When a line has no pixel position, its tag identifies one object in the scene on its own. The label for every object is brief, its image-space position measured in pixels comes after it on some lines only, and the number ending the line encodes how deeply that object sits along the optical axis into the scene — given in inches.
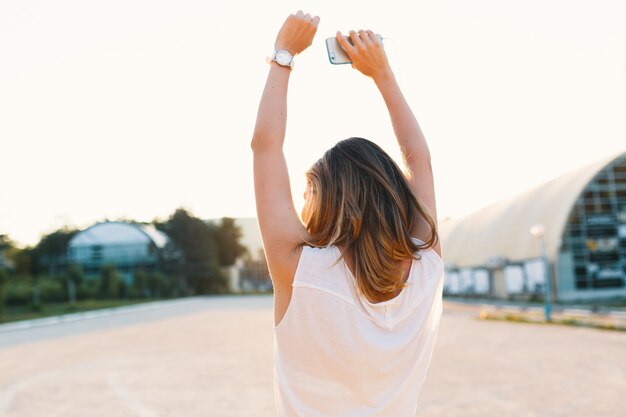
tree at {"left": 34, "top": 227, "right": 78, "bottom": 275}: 2546.8
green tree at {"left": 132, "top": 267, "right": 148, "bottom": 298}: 2089.7
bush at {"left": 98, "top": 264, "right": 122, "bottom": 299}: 1843.0
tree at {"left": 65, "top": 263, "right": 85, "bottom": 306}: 1680.6
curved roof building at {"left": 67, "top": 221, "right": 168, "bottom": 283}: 2492.6
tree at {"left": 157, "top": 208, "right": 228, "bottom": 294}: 2746.1
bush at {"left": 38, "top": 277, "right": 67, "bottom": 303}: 1615.4
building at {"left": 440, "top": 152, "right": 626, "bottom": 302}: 1246.9
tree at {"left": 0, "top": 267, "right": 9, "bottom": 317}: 1048.2
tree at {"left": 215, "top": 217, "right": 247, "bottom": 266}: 3208.7
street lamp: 798.5
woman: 54.4
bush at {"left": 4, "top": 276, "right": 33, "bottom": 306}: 1529.3
